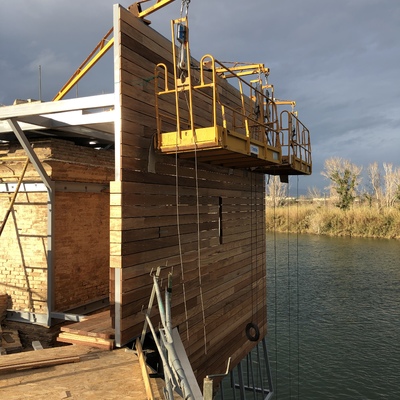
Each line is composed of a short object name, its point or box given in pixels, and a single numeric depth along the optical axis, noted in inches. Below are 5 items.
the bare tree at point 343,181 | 2031.3
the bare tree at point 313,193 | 2681.3
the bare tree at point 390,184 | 2153.1
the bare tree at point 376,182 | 2262.6
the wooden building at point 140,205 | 250.8
